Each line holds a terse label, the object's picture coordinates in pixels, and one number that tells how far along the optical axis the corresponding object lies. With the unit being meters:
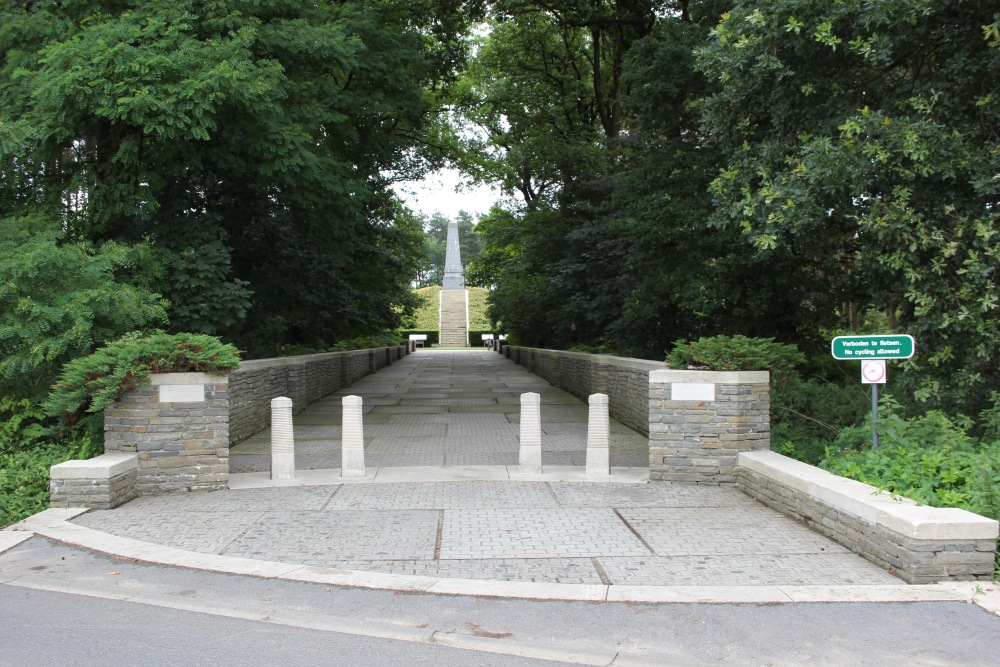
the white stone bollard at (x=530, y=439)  9.09
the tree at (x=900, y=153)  8.36
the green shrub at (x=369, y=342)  27.00
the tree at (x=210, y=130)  10.88
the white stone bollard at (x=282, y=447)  8.73
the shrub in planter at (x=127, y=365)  8.15
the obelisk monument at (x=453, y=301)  78.05
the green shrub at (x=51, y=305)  9.38
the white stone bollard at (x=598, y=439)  8.89
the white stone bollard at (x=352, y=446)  8.98
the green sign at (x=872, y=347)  7.30
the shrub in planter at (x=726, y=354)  8.70
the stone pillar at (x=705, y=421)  8.48
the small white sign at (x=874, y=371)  7.45
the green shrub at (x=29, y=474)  7.73
